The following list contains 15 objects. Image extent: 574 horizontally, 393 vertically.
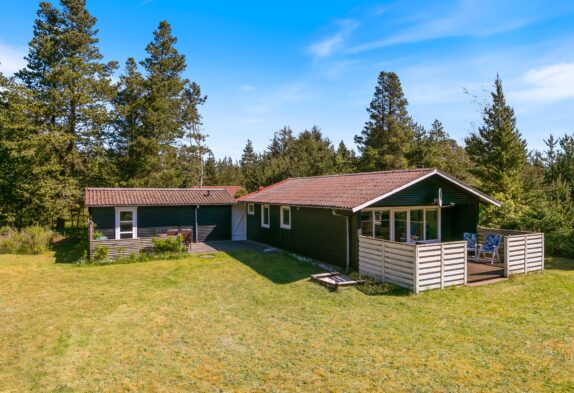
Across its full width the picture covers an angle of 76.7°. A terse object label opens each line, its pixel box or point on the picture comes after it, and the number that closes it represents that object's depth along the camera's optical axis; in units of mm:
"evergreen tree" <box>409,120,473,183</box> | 35531
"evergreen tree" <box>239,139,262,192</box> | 40638
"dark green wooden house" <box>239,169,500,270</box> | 12867
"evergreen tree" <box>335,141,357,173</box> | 39250
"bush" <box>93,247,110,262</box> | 15055
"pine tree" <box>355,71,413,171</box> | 37688
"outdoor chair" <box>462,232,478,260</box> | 14680
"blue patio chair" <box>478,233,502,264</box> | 13852
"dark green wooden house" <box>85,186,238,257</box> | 17781
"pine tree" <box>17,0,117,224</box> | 22578
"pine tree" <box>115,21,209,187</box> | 27438
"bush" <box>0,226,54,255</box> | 17000
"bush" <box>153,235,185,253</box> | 16167
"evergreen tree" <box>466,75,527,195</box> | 25969
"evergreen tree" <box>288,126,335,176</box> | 37438
